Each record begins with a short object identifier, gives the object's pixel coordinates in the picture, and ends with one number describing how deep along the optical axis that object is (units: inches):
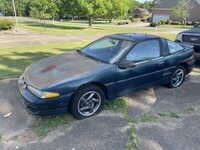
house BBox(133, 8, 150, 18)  2210.4
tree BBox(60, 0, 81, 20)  748.8
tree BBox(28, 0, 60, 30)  897.4
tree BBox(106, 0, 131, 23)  775.8
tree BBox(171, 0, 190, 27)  1126.5
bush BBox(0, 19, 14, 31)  577.9
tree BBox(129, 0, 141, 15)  2523.9
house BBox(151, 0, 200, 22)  1351.5
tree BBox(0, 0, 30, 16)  2362.7
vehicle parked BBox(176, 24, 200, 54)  207.4
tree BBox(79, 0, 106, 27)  708.9
